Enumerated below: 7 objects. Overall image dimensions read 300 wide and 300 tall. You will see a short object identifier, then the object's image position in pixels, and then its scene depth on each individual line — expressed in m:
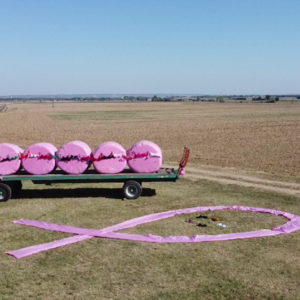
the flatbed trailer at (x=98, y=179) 16.48
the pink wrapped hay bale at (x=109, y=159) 16.95
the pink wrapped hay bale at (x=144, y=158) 17.08
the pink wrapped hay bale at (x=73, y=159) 16.89
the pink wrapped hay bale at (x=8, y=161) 16.86
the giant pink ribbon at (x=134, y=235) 11.60
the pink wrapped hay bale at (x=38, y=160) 16.84
